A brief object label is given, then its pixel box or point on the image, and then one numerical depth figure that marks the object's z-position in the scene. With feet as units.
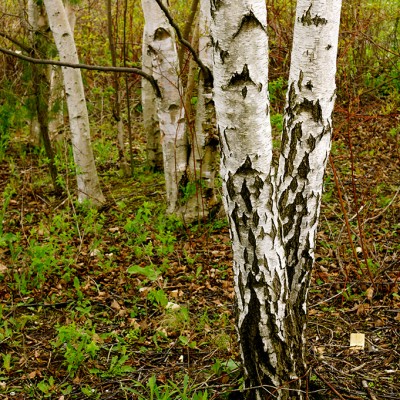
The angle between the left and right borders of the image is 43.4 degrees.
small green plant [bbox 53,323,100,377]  10.78
